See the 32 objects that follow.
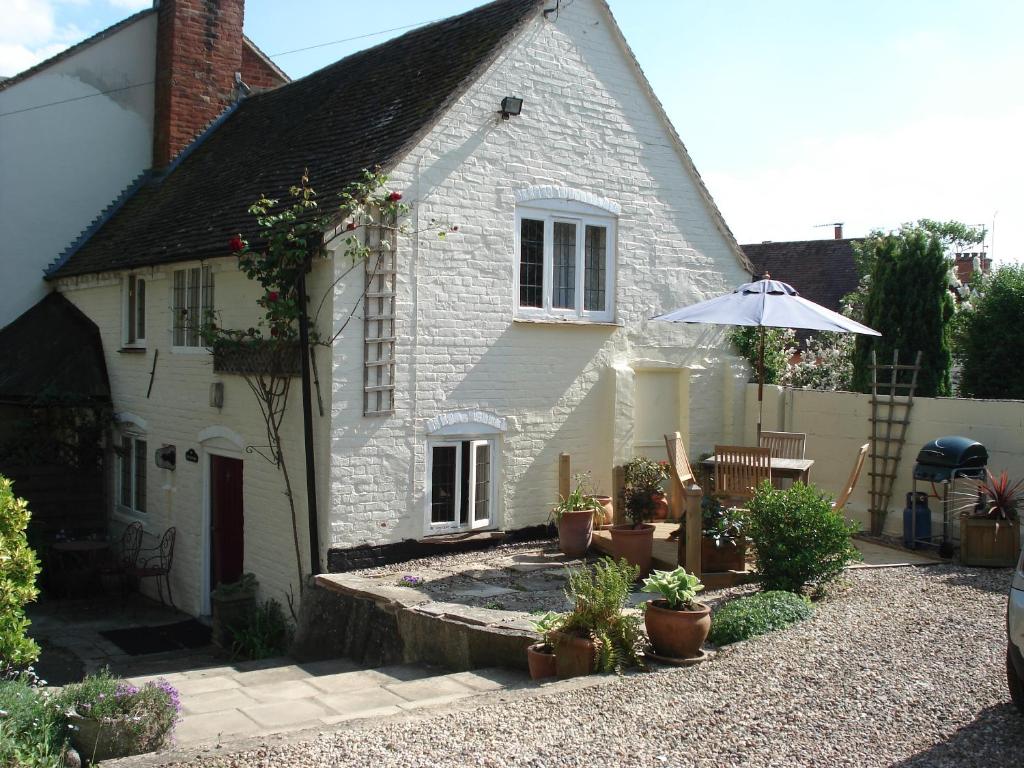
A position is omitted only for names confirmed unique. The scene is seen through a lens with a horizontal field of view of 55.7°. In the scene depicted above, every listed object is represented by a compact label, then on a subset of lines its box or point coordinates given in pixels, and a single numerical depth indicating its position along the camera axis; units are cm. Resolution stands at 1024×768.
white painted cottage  1141
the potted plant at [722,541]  995
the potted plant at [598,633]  735
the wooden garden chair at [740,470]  1102
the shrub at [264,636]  1143
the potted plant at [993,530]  1081
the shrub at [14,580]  715
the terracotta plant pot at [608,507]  1209
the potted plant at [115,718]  616
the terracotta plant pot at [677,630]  739
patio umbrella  1095
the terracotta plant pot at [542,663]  752
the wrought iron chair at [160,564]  1395
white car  596
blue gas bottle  1202
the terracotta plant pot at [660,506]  1155
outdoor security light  1198
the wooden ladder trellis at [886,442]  1290
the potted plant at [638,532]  1048
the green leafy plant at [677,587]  753
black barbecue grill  1138
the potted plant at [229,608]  1197
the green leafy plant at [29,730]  593
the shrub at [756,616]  796
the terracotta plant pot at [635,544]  1048
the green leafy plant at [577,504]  1148
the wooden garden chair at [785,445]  1305
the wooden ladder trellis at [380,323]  1107
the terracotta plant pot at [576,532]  1141
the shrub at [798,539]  890
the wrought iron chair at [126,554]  1454
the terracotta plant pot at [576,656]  732
